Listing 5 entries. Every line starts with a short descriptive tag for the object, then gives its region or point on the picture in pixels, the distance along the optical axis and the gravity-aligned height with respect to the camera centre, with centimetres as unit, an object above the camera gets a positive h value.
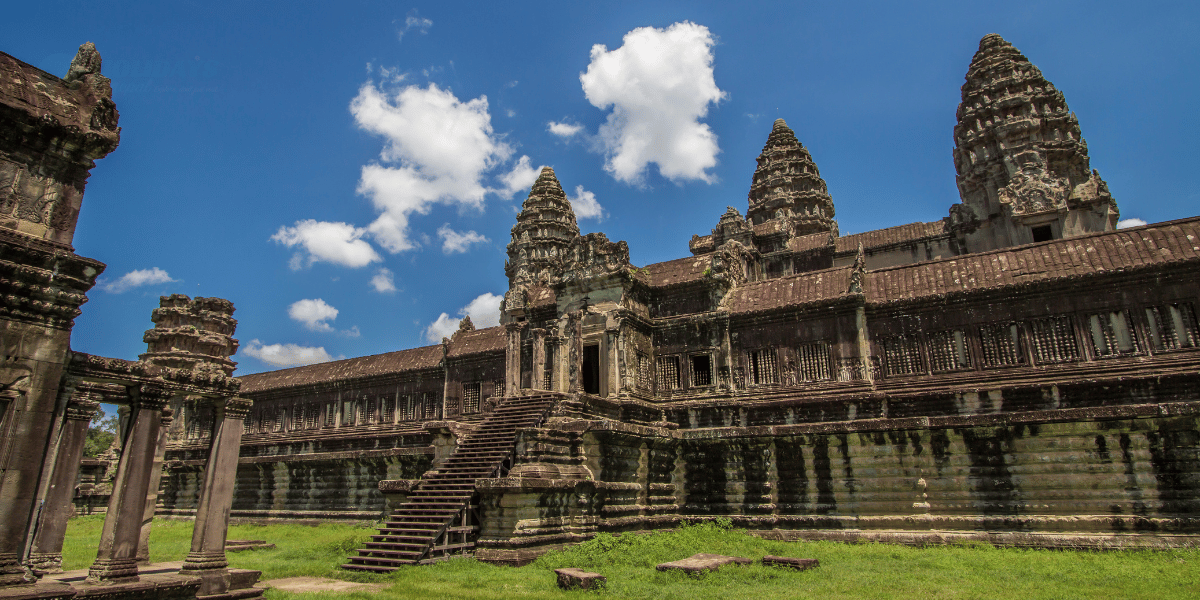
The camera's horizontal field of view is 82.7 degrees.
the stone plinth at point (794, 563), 1415 -155
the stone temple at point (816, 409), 1611 +212
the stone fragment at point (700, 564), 1359 -151
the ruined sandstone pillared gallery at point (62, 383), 761 +144
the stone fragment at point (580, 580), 1270 -167
